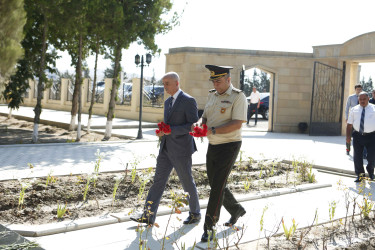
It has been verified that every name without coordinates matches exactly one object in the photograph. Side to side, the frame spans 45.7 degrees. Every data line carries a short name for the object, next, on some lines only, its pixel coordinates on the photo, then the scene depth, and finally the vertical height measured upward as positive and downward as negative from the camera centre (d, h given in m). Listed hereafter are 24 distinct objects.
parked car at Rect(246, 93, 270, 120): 28.55 +0.11
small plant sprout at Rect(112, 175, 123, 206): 6.00 -1.15
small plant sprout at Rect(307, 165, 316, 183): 8.28 -1.27
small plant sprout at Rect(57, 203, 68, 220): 5.36 -1.38
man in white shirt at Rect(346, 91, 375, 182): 8.46 -0.41
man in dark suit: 5.23 -0.52
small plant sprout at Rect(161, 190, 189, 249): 4.25 -0.94
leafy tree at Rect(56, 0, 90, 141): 12.85 +2.15
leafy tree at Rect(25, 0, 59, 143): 12.66 +2.42
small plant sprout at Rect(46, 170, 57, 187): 6.66 -1.26
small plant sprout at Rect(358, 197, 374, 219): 5.63 -1.25
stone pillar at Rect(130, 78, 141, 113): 24.86 +0.38
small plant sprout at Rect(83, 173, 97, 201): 6.16 -1.27
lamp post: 15.50 +1.52
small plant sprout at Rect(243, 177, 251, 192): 7.28 -1.31
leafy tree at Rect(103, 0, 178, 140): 14.15 +2.49
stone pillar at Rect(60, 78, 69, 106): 31.82 +0.54
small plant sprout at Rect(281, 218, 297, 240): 4.78 -1.35
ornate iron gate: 19.58 +0.58
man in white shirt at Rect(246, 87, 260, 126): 23.47 +0.38
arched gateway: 19.36 +1.41
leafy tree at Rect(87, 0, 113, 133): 13.36 +2.53
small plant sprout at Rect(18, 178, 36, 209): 5.57 -1.27
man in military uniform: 4.85 -0.33
